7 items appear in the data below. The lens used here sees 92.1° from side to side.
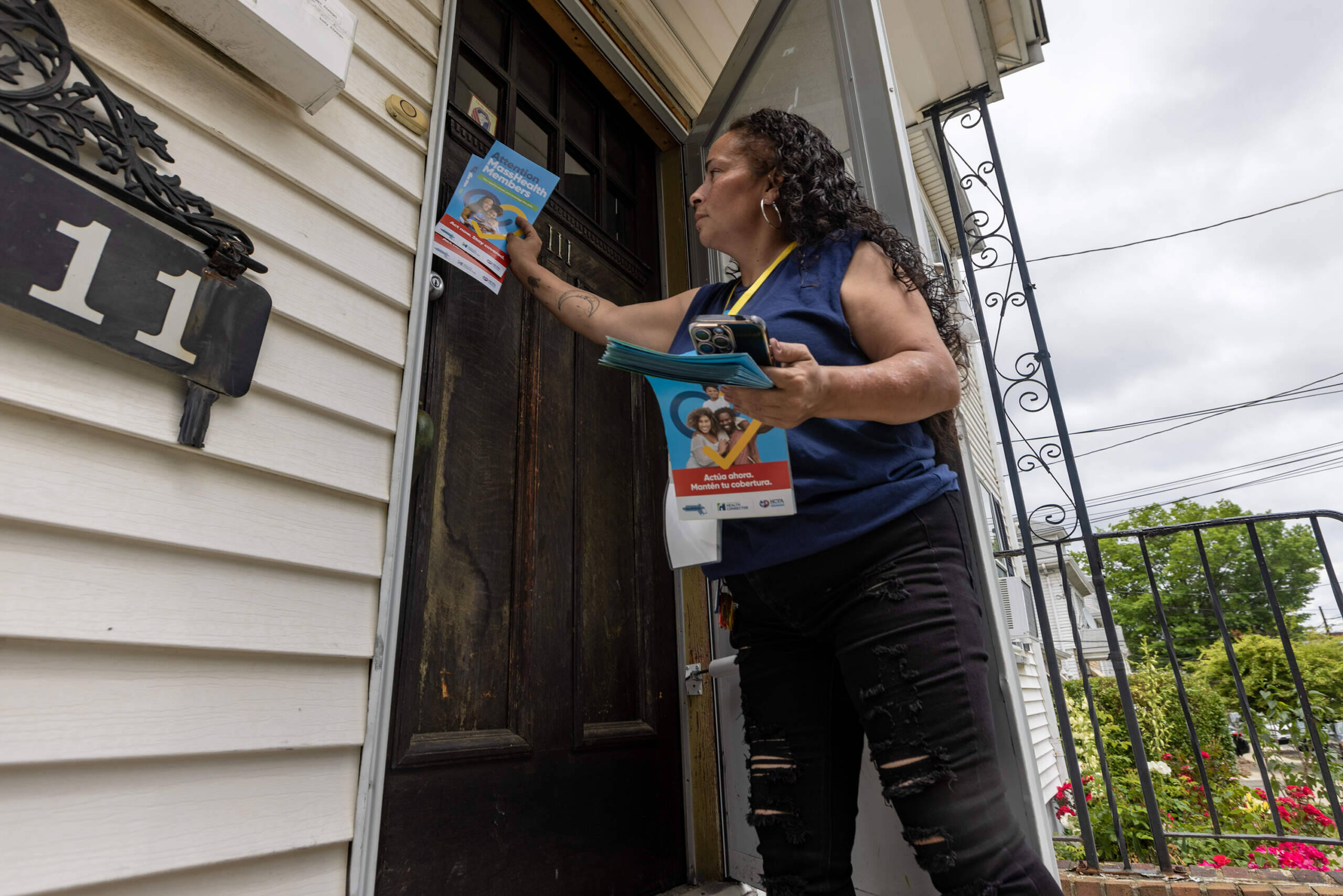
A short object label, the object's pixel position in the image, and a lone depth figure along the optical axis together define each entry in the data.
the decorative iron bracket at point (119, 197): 0.75
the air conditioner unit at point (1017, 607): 5.12
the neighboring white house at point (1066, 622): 14.71
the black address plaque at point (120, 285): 0.72
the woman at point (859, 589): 0.81
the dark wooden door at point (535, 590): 1.23
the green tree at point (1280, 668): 7.72
